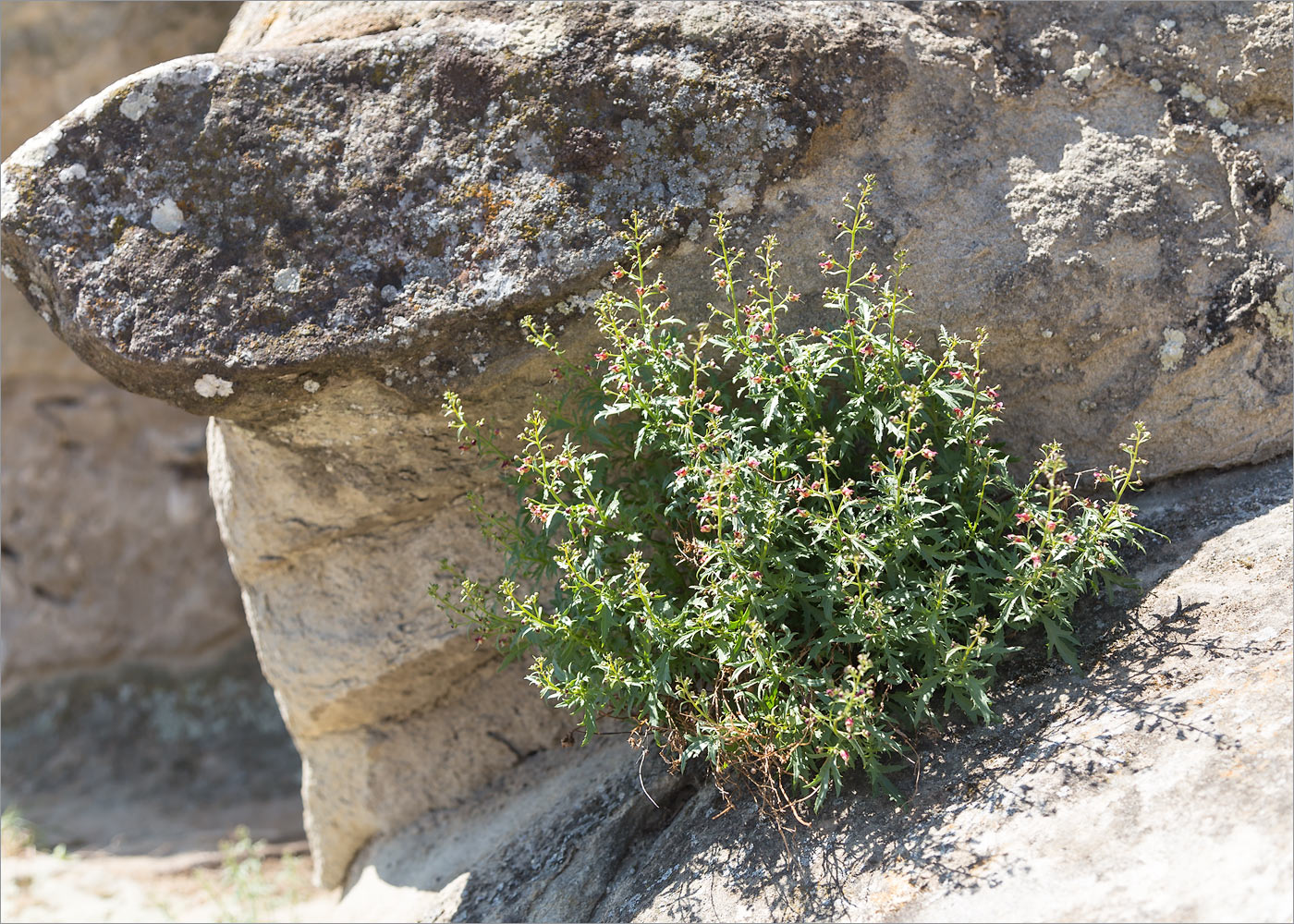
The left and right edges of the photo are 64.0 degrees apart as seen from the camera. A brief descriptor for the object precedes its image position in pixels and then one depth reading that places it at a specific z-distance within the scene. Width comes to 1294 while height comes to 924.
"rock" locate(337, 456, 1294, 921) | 2.22
